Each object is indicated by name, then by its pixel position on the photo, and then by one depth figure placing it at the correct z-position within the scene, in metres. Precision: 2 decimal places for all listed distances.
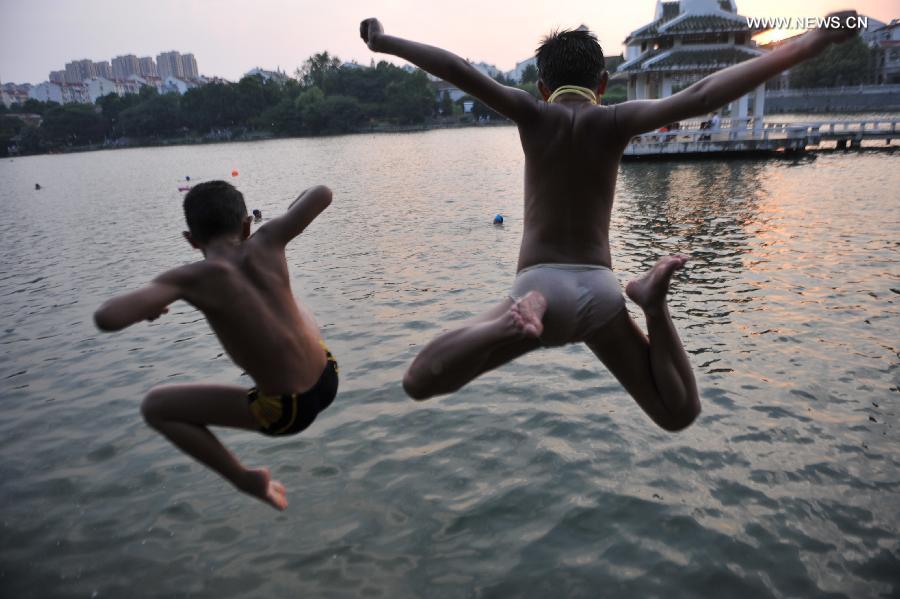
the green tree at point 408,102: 124.19
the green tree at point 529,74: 165.48
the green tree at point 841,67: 91.00
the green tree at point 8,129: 113.38
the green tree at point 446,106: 134.38
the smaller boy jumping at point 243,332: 3.56
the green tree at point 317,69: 151.75
